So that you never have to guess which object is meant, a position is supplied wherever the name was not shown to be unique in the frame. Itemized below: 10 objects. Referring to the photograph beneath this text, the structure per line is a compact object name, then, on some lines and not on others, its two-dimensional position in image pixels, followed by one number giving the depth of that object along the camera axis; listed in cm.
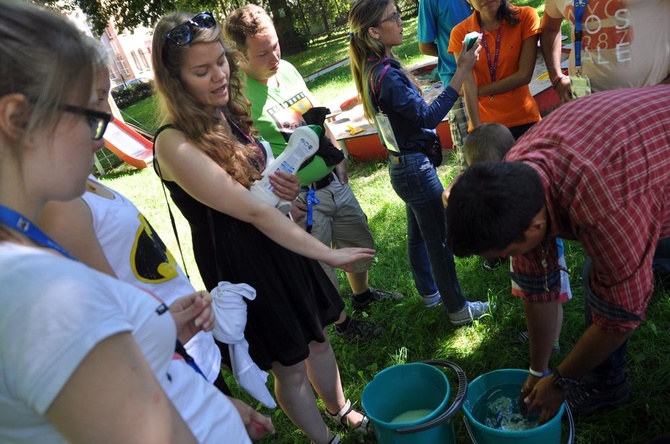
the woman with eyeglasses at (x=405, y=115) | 240
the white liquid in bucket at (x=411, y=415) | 203
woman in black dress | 167
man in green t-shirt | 235
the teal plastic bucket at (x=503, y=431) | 156
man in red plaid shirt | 133
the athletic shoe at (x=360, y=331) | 287
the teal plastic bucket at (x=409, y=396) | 177
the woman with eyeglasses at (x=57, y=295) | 61
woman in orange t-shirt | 284
